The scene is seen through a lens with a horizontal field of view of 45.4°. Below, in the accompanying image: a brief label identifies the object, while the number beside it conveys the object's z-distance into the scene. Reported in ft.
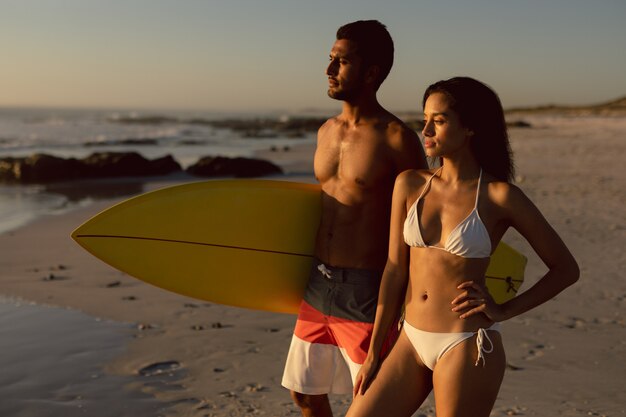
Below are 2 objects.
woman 8.28
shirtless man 10.32
